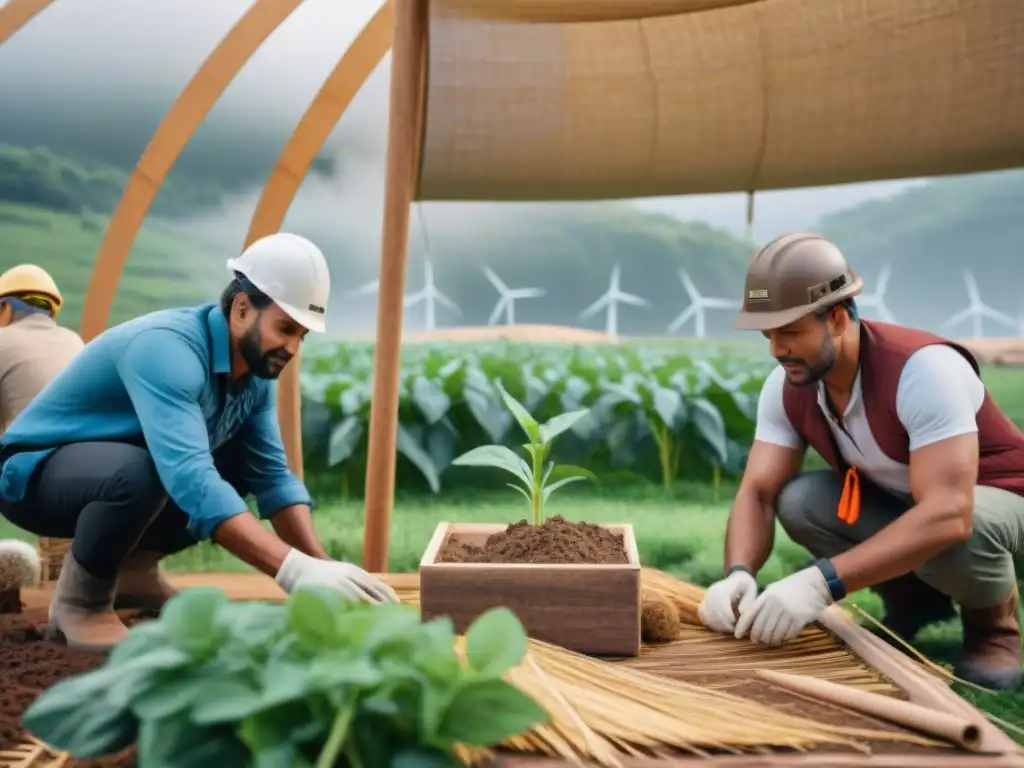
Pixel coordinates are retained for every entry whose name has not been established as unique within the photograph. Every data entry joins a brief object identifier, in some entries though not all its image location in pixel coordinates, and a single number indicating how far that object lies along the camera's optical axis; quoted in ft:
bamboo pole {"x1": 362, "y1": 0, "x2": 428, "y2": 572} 6.95
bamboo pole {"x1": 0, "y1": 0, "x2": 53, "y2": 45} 8.53
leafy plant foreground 2.59
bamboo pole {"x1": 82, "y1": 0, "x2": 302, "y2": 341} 8.66
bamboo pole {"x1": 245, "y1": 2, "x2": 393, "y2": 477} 8.67
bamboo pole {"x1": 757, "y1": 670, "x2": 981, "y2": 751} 3.35
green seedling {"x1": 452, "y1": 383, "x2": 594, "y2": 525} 5.38
